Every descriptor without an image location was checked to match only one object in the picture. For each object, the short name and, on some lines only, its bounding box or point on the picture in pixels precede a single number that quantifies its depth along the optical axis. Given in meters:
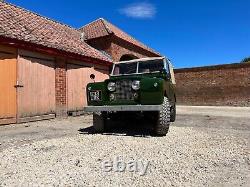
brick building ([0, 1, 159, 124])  6.27
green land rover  4.18
